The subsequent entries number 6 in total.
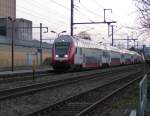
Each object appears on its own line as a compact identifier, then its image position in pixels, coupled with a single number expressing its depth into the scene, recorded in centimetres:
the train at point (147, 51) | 4679
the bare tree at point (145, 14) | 2059
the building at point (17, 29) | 11025
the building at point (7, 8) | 12238
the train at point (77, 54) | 4221
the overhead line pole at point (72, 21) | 5083
